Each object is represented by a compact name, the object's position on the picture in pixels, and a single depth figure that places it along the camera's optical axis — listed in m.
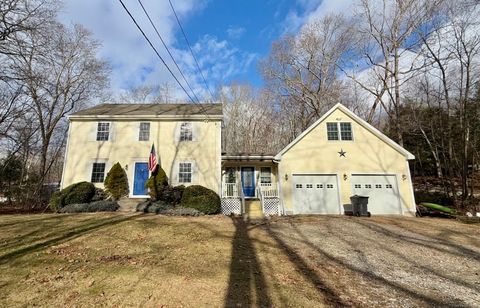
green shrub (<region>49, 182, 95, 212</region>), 12.68
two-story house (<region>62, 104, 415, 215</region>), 13.70
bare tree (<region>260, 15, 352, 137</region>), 24.80
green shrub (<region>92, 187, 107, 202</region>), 13.55
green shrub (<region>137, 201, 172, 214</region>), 12.17
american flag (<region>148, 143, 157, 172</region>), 14.01
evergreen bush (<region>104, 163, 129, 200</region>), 13.89
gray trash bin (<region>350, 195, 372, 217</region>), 12.79
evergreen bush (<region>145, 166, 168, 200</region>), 13.48
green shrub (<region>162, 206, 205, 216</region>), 11.91
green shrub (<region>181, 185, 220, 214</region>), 12.50
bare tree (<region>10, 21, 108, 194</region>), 20.27
